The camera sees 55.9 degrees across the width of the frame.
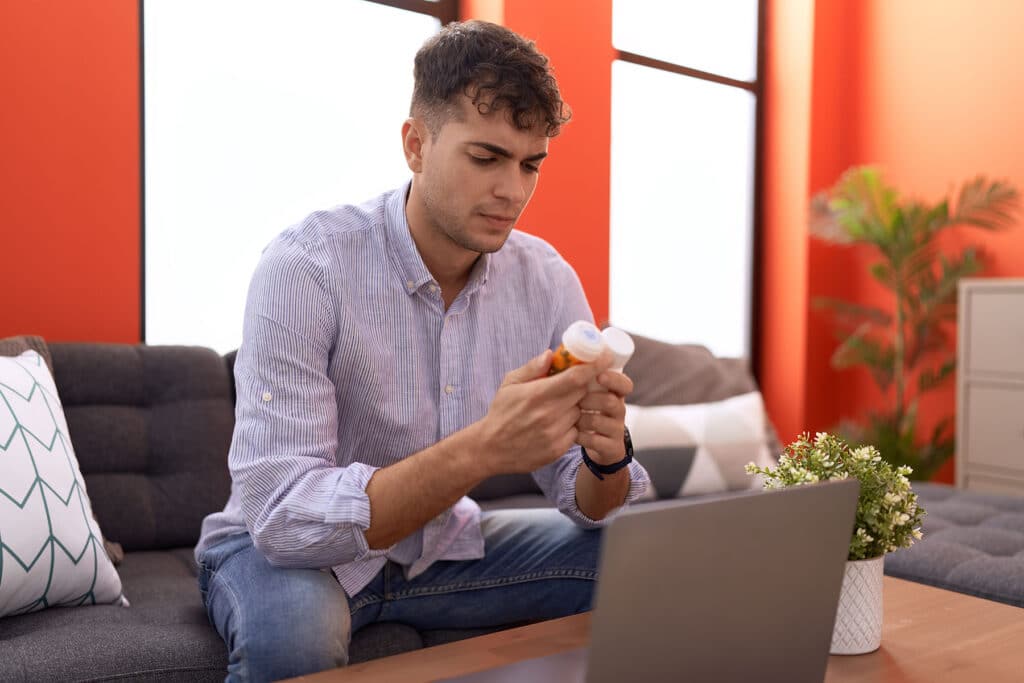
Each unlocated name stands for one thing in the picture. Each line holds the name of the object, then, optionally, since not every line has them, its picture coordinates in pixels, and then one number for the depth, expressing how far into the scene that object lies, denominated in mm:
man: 1271
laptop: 748
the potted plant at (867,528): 1198
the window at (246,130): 2766
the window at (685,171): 4105
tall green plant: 4027
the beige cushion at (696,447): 2680
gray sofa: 1869
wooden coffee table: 1120
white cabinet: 3625
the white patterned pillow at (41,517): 1510
